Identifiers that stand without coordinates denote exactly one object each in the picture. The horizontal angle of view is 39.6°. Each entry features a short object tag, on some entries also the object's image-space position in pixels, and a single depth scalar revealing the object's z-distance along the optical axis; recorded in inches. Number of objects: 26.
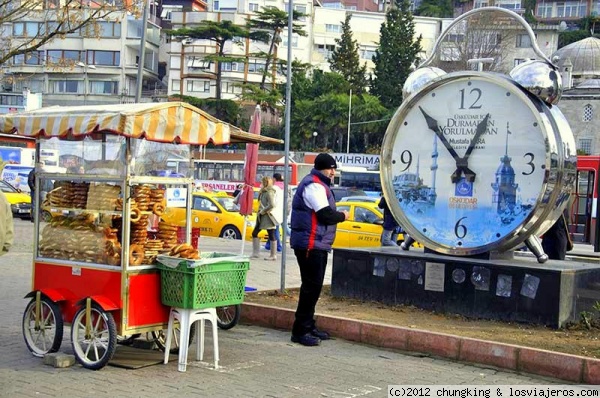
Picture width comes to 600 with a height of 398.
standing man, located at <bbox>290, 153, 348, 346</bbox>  339.0
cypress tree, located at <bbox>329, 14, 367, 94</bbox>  2854.3
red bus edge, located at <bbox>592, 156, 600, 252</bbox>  587.8
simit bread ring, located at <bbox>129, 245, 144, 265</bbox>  302.0
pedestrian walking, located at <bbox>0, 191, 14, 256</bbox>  222.1
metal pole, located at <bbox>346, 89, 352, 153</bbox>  2533.2
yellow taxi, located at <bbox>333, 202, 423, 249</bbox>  765.3
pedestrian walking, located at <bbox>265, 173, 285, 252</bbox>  687.1
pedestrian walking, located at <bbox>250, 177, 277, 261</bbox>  682.8
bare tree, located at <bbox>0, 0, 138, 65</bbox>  585.0
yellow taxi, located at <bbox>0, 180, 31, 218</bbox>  1131.9
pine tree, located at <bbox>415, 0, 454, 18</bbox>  3897.6
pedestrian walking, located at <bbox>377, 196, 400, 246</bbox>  652.7
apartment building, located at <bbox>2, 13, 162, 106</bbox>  2773.1
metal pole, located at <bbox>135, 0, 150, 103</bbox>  799.1
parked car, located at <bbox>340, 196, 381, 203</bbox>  1087.9
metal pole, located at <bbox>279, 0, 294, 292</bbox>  428.1
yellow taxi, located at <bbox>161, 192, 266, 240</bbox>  928.9
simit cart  295.7
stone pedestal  364.2
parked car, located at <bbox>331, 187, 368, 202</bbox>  1473.9
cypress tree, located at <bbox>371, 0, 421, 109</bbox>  2731.3
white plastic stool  295.0
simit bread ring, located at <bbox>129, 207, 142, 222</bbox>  305.6
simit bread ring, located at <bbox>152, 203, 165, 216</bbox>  313.0
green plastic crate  293.4
